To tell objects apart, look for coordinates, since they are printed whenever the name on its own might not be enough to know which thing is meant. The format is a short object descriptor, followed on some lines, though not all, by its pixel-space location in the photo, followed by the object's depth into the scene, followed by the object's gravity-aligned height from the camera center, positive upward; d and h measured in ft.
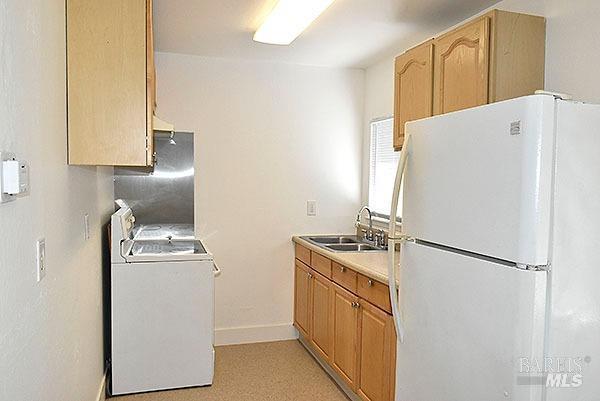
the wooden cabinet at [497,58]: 7.30 +1.90
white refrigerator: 4.65 -0.69
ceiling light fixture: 8.68 +3.09
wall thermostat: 3.53 -0.01
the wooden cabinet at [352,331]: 8.57 -3.13
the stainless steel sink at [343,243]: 12.47 -1.70
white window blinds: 12.99 +0.39
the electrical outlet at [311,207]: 14.19 -0.79
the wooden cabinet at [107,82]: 6.40 +1.26
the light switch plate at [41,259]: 4.70 -0.82
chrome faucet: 13.29 -1.34
